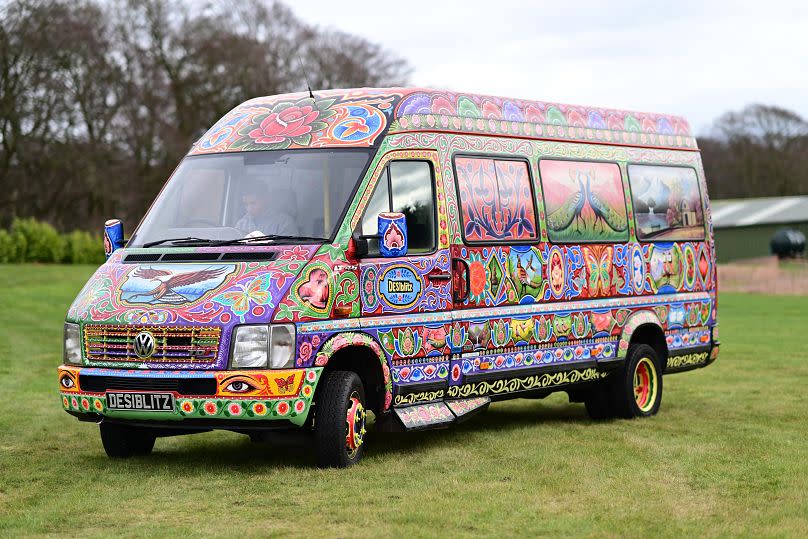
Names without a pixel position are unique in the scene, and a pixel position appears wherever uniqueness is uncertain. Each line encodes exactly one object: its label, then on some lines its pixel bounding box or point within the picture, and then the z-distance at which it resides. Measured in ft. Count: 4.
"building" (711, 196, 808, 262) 226.58
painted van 31.35
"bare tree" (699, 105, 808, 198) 315.17
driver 33.47
